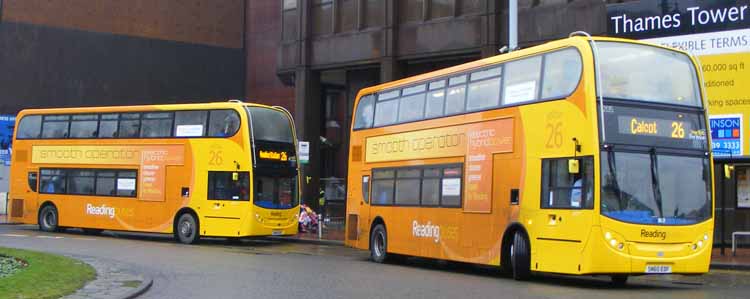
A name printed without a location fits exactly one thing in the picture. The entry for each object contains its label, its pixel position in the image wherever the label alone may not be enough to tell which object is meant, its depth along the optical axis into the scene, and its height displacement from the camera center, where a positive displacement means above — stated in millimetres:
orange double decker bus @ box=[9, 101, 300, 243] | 26781 +1343
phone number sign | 24172 +2277
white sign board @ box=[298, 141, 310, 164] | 30953 +2122
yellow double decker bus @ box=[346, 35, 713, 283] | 14688 +975
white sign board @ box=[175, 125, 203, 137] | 27328 +2450
